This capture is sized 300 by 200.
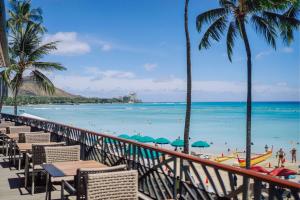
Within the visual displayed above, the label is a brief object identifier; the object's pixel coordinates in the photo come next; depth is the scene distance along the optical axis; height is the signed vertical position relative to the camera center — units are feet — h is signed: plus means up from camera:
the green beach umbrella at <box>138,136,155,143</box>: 76.24 -10.97
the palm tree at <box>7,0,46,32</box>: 58.24 +18.98
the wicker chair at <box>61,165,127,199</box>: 9.91 -2.73
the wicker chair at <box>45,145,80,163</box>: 14.81 -2.99
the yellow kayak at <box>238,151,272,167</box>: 65.57 -14.23
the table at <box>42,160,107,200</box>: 11.92 -3.20
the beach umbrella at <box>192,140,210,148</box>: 76.58 -12.27
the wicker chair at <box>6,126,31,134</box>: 26.18 -2.95
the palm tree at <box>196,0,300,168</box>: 39.56 +13.13
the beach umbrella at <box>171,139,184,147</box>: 73.91 -11.69
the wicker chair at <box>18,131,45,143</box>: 20.82 -3.00
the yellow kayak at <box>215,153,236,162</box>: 66.86 -14.34
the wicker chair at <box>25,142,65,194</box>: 15.52 -3.28
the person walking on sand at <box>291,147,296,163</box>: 76.24 -14.95
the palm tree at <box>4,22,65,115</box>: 51.38 +7.92
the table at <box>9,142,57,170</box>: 18.30 -3.32
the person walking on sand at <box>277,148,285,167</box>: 68.70 -14.53
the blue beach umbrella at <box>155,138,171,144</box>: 76.35 -11.49
